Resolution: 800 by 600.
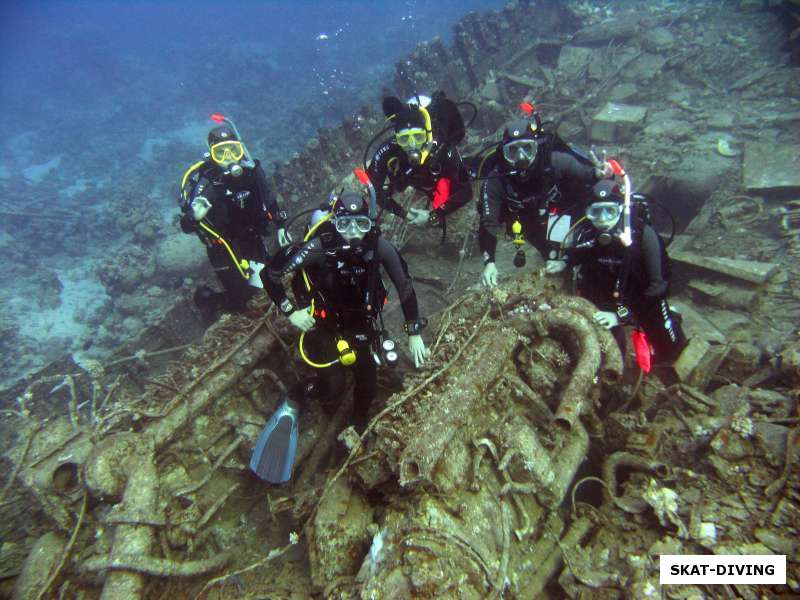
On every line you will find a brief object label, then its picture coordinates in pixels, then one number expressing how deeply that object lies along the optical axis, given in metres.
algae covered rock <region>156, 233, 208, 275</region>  11.02
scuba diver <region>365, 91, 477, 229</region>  5.77
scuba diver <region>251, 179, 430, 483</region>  3.98
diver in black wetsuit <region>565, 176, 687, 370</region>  4.21
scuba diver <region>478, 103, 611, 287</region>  5.07
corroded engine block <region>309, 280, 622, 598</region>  2.72
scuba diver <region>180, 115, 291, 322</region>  6.07
